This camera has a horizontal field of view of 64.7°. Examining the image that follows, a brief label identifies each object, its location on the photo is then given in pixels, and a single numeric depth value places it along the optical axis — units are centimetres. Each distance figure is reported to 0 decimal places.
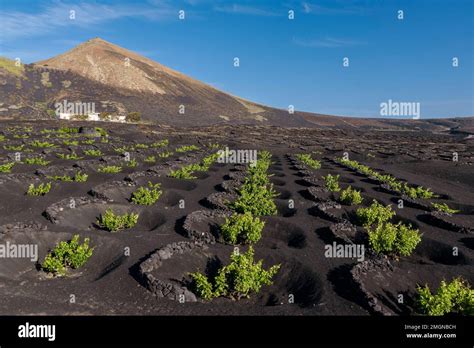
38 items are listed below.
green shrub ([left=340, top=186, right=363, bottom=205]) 2073
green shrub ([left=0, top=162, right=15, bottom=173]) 2530
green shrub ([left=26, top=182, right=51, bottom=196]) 1958
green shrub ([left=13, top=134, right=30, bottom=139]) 4669
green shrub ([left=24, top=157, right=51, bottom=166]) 2923
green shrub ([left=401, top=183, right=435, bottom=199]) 2420
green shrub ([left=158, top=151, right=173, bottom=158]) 3965
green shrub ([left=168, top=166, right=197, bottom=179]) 2752
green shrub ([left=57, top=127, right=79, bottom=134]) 5838
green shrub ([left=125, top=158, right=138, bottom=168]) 3182
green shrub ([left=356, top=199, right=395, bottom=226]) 1702
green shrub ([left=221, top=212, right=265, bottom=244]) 1430
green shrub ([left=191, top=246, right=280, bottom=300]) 1038
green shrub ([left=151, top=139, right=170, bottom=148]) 5061
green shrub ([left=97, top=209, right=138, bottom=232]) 1530
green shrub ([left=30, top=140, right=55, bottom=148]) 3962
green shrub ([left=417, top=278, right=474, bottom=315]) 905
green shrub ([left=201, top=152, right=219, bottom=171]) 3310
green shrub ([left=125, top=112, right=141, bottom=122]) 10012
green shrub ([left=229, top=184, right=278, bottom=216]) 1783
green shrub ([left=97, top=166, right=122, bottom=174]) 2744
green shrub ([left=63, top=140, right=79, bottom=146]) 4248
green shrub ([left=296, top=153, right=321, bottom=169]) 3723
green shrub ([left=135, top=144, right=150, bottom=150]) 4659
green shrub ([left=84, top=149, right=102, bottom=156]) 3674
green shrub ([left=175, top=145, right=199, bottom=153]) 4697
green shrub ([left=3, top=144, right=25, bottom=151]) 3619
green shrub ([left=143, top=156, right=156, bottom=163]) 3555
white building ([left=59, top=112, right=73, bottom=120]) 9564
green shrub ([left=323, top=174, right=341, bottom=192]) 2438
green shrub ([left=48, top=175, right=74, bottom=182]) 2341
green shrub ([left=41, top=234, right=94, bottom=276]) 1180
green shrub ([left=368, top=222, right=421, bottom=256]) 1359
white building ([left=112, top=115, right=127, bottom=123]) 9968
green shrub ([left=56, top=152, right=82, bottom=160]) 3363
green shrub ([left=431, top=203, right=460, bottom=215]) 2039
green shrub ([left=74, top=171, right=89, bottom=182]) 2373
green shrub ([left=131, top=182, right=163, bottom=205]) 1947
